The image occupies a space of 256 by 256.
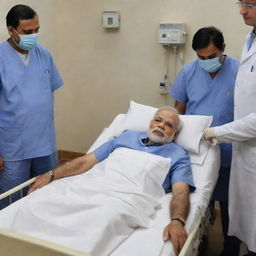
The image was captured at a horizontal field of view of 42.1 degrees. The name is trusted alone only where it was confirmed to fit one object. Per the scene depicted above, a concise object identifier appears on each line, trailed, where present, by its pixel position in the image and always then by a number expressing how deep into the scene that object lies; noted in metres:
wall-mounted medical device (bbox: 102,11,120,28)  2.97
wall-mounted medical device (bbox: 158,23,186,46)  2.68
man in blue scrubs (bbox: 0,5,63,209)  1.98
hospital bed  1.31
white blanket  1.27
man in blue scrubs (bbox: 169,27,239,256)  1.94
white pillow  2.02
